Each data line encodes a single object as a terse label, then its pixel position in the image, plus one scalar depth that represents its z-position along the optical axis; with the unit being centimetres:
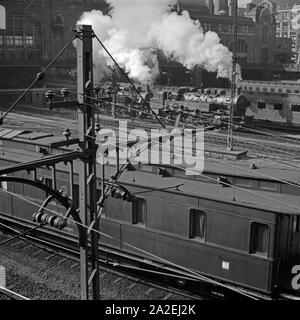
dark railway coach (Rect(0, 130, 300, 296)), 1046
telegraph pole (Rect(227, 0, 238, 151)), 2268
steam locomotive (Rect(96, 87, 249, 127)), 3600
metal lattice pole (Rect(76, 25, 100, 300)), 825
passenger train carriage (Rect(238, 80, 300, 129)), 3559
